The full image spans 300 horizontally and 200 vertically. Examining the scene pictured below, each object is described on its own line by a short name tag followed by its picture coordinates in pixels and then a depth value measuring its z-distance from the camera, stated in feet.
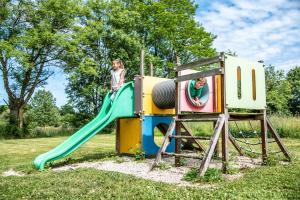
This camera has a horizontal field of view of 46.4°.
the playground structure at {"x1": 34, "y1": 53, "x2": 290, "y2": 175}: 21.77
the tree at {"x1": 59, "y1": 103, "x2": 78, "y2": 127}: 106.22
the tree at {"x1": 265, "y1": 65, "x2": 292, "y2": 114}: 159.12
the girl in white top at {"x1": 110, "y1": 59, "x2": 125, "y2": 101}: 31.33
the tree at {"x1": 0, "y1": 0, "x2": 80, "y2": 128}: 77.36
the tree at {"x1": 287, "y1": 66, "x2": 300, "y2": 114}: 190.29
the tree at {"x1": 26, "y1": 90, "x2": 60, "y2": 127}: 205.93
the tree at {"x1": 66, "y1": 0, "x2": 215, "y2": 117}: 100.78
